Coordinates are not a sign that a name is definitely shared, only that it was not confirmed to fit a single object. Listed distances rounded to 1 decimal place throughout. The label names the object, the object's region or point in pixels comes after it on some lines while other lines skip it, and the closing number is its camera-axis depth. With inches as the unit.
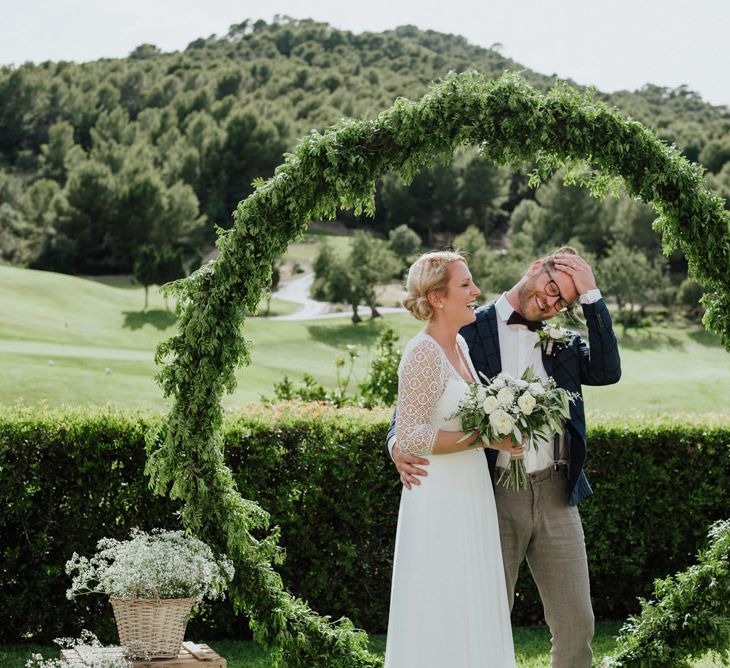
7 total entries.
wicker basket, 208.5
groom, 199.0
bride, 189.9
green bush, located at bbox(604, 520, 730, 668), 233.3
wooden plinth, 205.5
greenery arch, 225.8
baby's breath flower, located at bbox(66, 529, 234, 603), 210.8
